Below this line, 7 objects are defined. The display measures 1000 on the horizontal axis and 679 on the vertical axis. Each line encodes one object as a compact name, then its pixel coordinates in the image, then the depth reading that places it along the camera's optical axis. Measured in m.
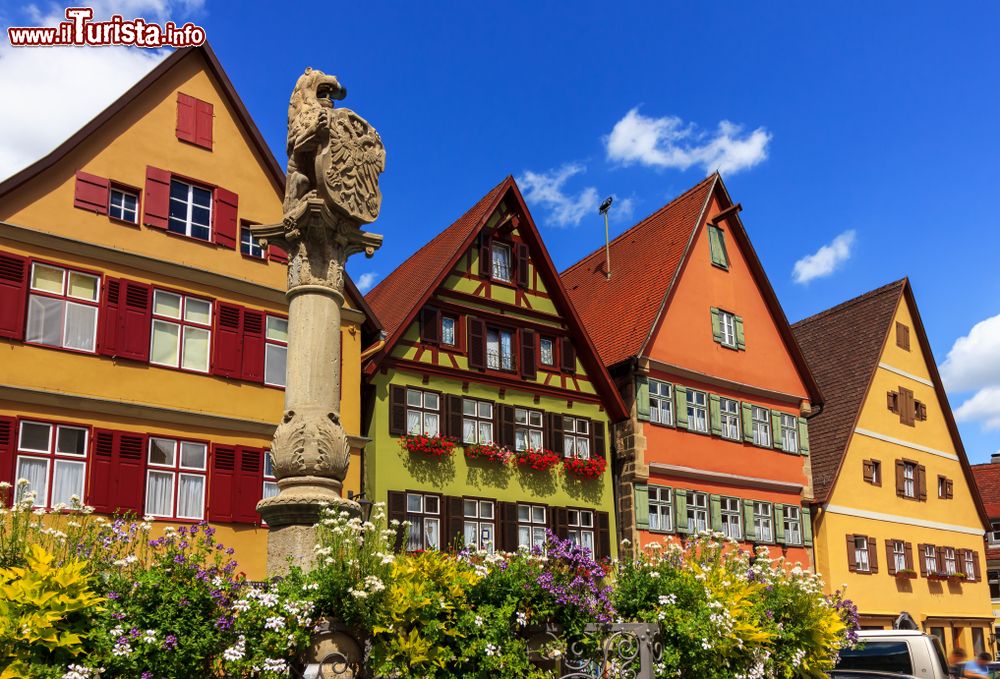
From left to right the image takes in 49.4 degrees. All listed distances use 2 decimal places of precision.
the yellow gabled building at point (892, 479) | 29.44
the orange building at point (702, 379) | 24.63
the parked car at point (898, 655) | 13.15
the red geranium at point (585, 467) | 23.11
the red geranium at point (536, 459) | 22.28
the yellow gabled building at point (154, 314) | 16.45
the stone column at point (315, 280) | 9.50
